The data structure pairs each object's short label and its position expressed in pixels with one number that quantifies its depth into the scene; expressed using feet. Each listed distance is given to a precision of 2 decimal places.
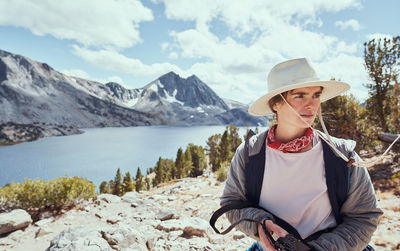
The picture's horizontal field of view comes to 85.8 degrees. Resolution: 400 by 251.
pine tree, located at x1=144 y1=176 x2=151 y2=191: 148.19
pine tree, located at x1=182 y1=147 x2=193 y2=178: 139.64
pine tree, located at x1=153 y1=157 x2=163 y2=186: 141.92
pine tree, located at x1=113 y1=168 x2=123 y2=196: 133.92
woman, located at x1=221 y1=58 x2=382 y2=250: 4.96
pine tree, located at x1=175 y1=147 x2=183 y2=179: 140.05
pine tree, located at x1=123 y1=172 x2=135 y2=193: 116.06
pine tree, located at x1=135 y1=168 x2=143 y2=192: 140.05
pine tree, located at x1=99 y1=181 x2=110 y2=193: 135.46
